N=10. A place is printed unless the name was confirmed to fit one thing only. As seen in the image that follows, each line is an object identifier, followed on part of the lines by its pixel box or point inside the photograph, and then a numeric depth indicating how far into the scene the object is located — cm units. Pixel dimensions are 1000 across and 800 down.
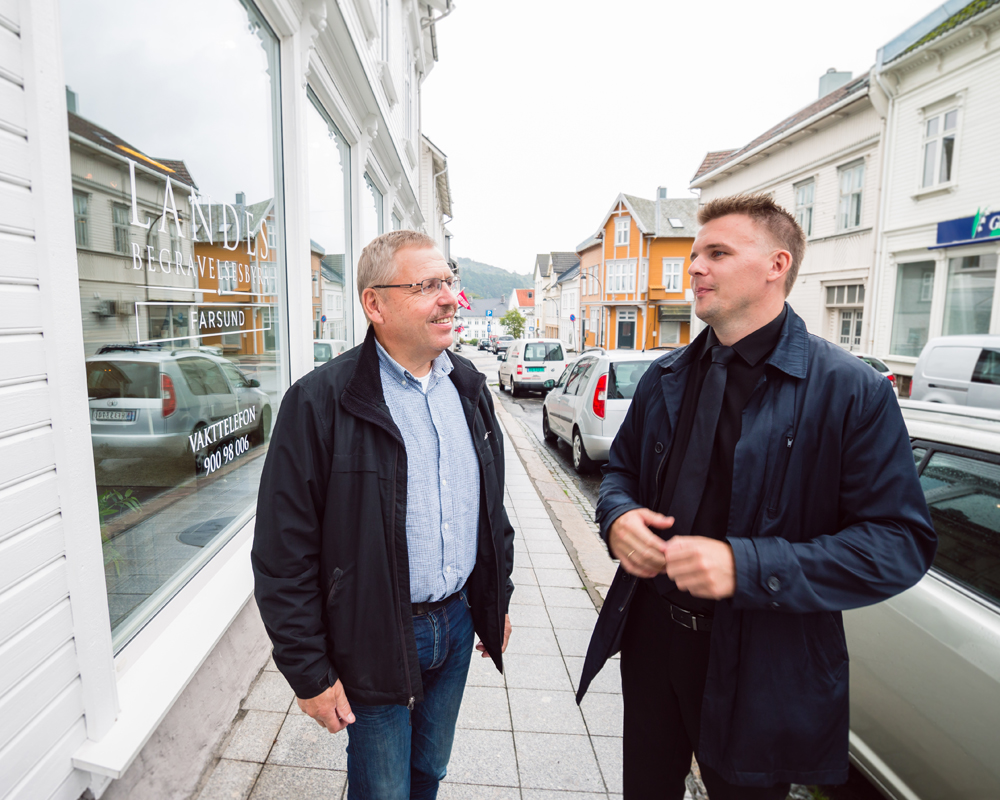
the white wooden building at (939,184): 1331
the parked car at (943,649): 194
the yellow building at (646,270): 4069
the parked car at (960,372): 914
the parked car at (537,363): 1858
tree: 7979
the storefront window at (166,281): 201
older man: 158
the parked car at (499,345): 5412
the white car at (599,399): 795
